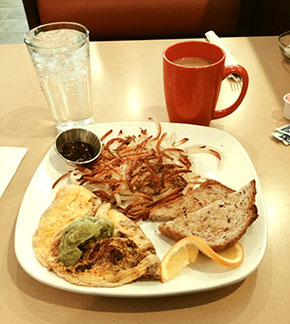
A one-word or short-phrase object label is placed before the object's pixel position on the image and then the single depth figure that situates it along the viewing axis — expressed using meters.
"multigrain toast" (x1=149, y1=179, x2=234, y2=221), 0.38
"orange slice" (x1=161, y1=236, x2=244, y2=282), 0.32
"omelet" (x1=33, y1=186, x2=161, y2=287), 0.31
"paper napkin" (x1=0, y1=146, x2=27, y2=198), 0.46
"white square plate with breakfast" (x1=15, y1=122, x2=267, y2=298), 0.31
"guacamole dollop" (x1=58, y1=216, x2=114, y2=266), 0.32
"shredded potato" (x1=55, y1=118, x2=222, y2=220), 0.41
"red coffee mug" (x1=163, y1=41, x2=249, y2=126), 0.45
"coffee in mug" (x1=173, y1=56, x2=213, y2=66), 0.49
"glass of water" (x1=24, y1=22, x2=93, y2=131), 0.47
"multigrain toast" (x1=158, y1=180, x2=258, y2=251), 0.34
